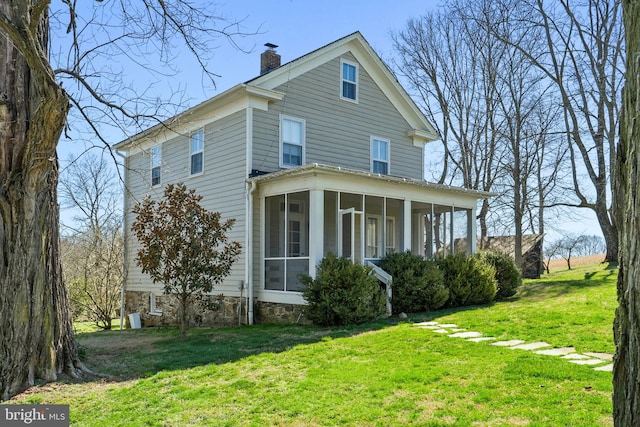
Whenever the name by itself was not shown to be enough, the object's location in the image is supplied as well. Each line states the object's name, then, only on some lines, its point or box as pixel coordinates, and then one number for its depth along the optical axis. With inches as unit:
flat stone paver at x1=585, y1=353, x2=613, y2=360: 261.1
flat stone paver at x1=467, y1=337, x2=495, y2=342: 324.5
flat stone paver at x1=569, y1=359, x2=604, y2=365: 250.9
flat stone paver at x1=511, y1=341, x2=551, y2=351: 293.6
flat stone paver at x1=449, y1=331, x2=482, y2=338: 340.8
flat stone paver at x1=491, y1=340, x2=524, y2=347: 304.5
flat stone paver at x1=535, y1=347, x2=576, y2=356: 276.5
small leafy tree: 426.6
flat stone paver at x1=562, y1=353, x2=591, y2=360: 263.7
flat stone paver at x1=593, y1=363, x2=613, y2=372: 236.2
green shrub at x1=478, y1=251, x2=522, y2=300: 589.0
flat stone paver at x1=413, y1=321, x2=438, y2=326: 404.6
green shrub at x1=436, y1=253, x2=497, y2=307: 525.0
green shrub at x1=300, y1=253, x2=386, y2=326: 423.8
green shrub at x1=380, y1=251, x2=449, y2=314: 483.8
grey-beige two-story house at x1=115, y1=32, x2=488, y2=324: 503.2
